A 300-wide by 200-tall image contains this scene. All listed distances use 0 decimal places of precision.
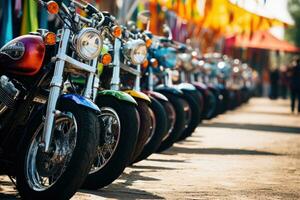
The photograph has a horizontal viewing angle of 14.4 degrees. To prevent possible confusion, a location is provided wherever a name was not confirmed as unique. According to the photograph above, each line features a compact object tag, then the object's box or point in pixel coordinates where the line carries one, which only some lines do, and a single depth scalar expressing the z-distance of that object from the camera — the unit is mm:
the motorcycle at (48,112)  7207
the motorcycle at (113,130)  8578
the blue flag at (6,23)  12709
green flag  13052
